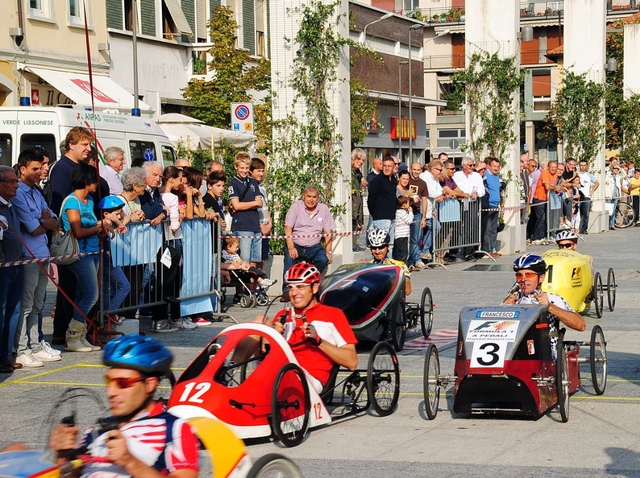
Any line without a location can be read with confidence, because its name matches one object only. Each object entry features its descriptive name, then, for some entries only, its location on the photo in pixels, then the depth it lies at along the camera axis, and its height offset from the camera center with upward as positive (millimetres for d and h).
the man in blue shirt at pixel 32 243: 12180 -1006
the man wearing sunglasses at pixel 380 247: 13766 -1263
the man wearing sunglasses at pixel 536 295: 10023 -1373
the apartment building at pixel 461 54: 89562 +5098
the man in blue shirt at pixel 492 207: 24453 -1544
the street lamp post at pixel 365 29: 63022 +4982
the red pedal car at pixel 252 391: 8414 -1719
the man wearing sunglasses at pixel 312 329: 9336 -1455
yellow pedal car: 14578 -1768
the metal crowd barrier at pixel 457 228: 22328 -1812
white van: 19672 +150
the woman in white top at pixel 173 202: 14977 -786
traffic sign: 23562 +321
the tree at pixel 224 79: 39594 +1670
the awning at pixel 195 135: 31047 -21
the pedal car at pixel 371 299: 12883 -1709
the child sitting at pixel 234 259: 16766 -1647
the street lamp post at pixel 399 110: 66025 +971
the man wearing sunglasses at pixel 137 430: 5023 -1200
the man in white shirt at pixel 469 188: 23609 -1128
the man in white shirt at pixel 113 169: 14945 -384
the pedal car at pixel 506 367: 9320 -1763
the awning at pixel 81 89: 31797 +1247
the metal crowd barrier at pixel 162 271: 13852 -1570
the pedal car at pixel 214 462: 5008 -1344
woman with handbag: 12914 -1038
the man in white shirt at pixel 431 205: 21891 -1318
